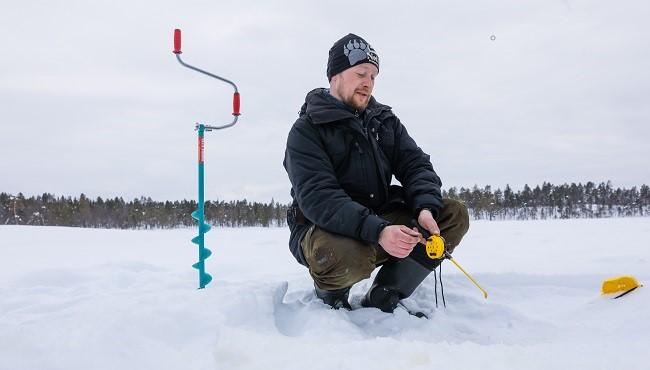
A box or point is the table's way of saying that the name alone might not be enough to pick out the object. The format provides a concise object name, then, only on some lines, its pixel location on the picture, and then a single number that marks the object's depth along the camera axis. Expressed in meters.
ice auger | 3.02
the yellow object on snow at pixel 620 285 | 2.48
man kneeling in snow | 2.31
